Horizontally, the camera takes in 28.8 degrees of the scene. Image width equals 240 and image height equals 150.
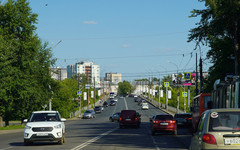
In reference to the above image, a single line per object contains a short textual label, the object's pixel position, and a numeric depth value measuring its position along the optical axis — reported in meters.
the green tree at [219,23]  28.89
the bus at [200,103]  33.46
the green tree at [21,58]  50.78
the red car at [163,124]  33.59
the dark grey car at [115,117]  70.50
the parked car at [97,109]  113.07
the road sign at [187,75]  90.38
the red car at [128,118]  45.12
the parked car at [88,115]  89.28
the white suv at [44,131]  22.42
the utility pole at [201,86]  58.33
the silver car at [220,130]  10.50
